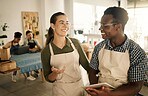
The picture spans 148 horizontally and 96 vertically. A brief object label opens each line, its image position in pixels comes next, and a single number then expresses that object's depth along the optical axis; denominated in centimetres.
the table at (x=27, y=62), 340
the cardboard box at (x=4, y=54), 323
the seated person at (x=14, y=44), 385
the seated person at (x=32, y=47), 409
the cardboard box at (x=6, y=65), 312
